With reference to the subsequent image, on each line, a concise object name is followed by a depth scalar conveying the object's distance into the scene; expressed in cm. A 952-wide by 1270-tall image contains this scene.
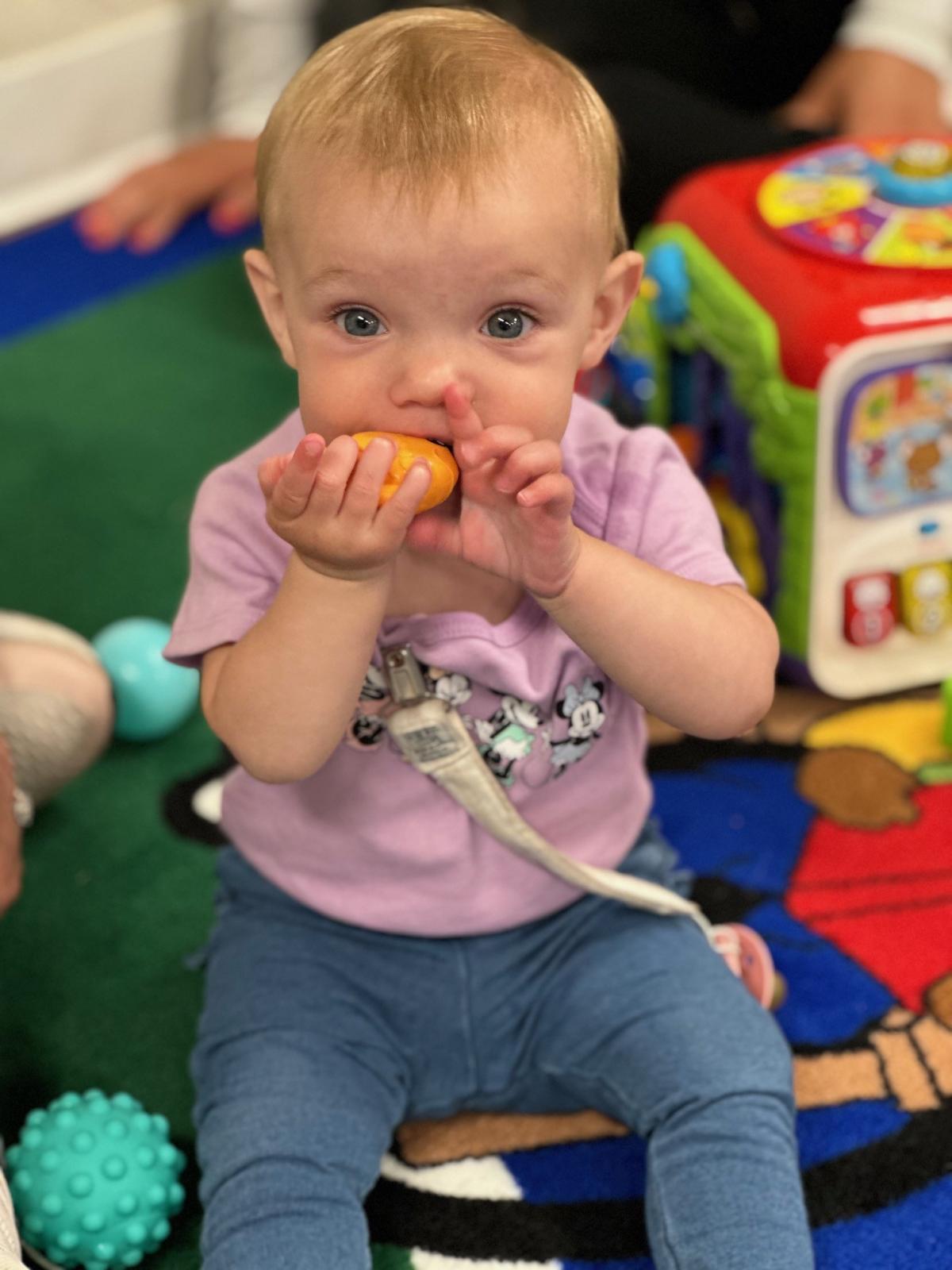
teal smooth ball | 112
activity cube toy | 105
